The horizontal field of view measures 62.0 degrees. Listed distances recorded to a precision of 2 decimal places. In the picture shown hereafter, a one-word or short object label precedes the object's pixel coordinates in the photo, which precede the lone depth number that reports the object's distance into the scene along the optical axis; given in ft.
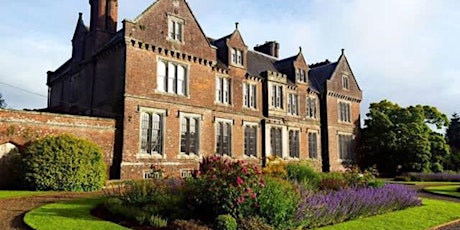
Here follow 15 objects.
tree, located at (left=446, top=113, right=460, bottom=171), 224.53
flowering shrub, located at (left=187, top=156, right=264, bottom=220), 34.35
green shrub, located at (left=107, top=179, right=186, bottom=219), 36.83
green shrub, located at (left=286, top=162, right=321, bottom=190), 56.70
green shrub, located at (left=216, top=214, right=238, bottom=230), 31.50
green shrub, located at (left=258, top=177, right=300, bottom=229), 34.63
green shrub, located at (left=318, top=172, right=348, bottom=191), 53.06
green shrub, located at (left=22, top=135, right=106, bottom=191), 57.41
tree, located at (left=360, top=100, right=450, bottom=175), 130.21
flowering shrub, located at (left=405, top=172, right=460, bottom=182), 110.95
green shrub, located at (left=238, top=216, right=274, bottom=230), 31.94
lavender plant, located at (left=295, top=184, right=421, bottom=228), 37.52
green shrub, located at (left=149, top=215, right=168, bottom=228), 33.45
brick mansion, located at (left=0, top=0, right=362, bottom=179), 78.64
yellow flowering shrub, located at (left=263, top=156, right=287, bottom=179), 51.98
